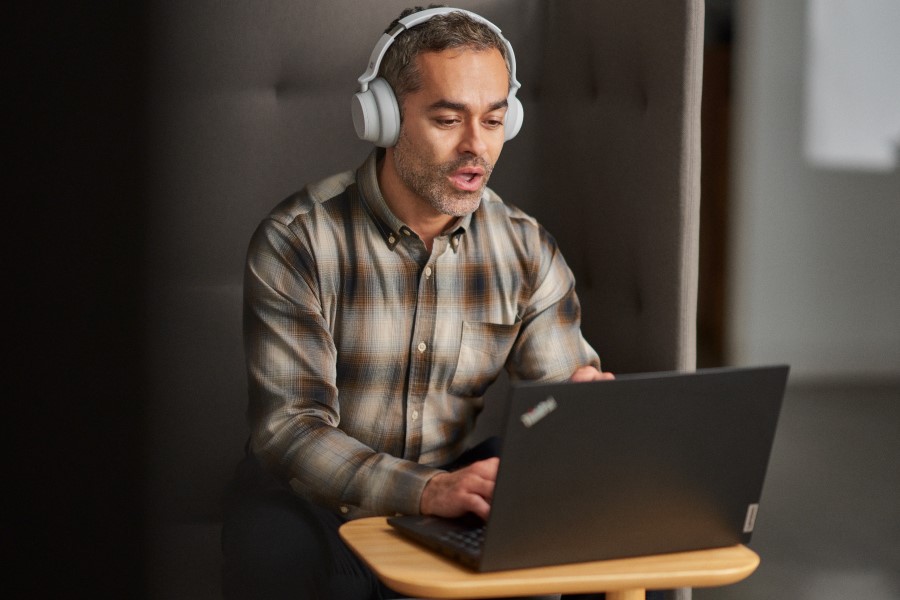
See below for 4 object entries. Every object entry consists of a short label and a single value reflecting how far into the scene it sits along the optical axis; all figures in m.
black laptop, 2.43
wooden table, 2.44
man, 2.91
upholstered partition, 3.22
